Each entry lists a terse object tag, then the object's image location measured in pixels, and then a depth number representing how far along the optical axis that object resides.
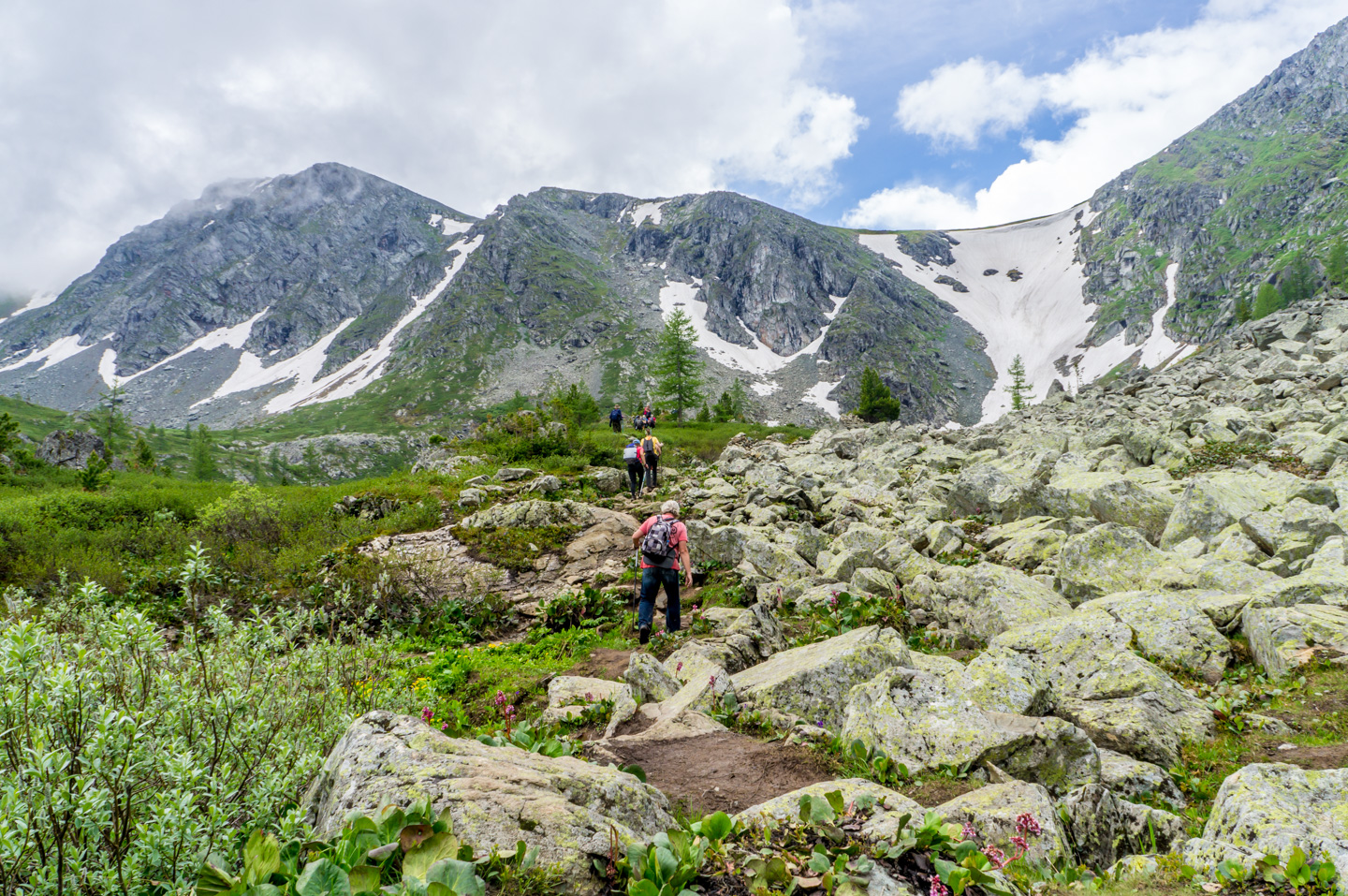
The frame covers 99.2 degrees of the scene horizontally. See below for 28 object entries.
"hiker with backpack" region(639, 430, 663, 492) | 22.72
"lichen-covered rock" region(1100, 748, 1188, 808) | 4.83
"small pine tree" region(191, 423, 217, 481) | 91.19
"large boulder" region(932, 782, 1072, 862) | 3.92
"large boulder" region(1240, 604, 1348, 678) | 6.49
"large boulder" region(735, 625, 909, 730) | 6.77
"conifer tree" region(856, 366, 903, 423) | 83.56
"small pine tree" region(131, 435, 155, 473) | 53.78
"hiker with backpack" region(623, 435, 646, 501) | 23.53
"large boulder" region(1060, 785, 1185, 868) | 4.18
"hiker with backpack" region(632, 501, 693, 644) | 10.98
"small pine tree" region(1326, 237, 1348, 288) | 104.81
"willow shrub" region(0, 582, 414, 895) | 2.62
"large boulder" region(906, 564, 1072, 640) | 8.64
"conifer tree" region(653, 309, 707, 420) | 70.81
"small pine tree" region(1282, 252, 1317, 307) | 105.81
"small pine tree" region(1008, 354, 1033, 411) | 120.04
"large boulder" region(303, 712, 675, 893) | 3.17
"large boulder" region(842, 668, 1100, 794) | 5.15
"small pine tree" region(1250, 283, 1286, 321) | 102.00
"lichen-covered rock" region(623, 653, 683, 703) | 7.71
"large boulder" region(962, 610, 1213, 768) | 5.61
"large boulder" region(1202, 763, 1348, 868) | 3.53
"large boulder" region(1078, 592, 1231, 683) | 7.18
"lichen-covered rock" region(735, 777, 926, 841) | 3.85
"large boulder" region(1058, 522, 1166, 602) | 9.30
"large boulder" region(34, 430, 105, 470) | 57.19
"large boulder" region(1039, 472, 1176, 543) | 11.93
